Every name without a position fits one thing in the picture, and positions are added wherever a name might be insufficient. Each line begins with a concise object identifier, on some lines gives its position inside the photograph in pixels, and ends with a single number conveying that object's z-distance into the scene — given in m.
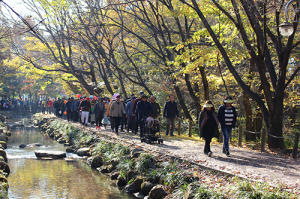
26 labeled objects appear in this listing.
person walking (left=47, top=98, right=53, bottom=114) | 39.30
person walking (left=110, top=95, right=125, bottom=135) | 15.07
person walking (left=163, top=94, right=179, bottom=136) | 15.14
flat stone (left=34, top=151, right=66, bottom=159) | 14.34
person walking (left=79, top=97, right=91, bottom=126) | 18.89
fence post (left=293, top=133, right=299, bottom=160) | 9.84
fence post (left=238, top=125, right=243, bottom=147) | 13.29
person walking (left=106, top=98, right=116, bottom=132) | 15.27
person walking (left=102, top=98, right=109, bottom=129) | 17.69
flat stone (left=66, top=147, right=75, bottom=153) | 16.30
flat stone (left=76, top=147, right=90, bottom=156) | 15.05
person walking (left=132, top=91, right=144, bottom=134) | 13.99
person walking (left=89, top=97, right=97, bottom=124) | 21.16
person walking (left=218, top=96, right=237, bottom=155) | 10.00
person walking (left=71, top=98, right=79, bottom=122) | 24.53
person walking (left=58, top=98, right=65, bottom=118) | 29.44
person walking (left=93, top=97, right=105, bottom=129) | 18.62
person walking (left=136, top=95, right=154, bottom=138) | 12.79
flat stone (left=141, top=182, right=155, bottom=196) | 8.66
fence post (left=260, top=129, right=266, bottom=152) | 11.66
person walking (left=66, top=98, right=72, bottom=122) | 25.56
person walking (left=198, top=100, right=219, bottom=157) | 9.84
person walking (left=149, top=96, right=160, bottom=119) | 14.90
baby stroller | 12.34
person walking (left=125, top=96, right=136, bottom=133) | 16.03
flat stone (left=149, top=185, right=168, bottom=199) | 7.92
